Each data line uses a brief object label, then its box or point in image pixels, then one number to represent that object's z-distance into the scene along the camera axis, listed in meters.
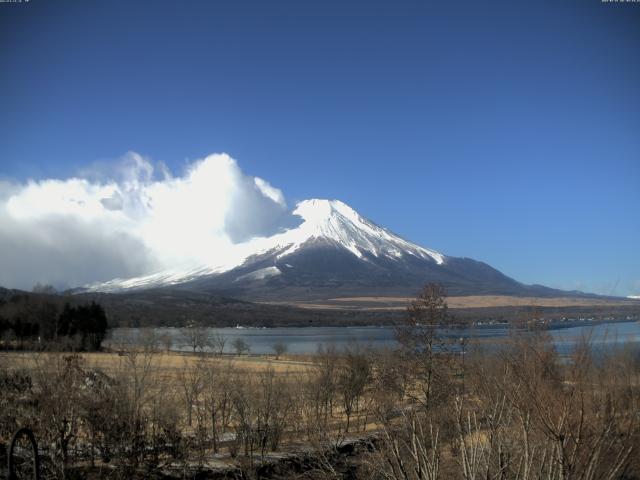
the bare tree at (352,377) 30.55
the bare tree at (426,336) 26.84
